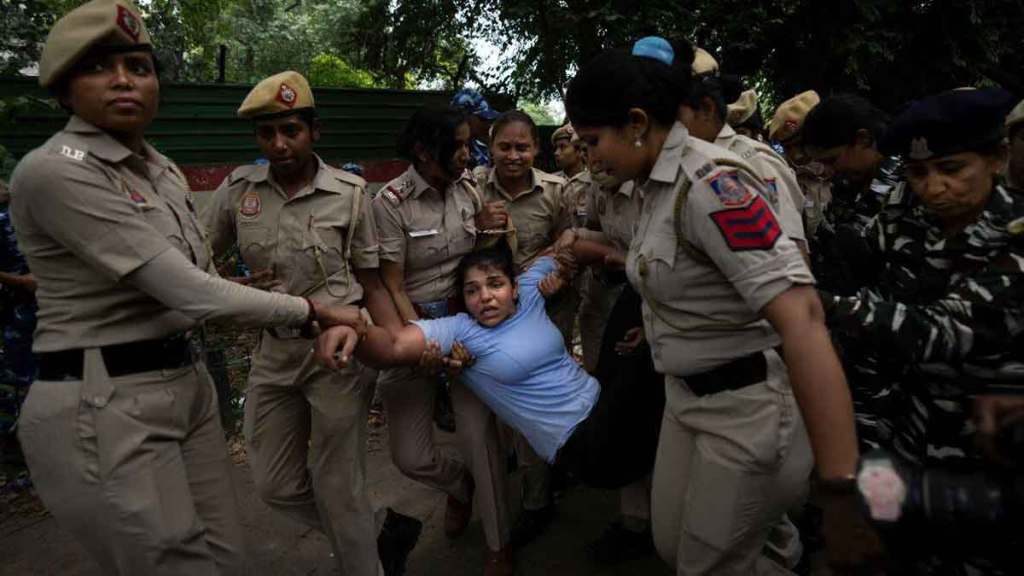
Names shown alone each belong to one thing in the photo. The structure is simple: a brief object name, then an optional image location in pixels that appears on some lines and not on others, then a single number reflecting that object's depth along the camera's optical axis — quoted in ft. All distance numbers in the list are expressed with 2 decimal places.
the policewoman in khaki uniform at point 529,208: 11.60
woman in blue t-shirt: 9.25
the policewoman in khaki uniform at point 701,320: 5.84
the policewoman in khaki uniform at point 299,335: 9.15
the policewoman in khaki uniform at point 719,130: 8.89
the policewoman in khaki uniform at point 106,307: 6.14
